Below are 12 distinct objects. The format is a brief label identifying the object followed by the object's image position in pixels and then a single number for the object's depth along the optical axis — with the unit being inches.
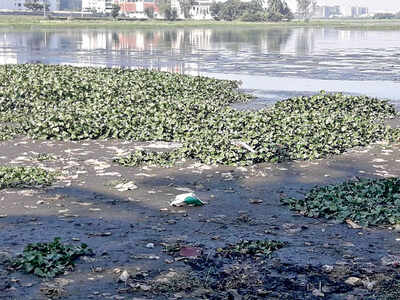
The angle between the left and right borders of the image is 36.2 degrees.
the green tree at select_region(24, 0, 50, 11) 5804.1
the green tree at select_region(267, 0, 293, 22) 6446.9
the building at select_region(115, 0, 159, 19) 7124.0
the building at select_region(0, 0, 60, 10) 6865.2
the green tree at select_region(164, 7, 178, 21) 5959.2
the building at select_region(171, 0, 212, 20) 7628.0
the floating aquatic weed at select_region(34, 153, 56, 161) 495.0
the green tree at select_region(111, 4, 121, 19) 5364.2
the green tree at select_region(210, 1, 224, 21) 6628.9
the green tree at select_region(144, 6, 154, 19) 6245.1
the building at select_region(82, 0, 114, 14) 7161.4
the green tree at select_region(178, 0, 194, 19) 6884.8
